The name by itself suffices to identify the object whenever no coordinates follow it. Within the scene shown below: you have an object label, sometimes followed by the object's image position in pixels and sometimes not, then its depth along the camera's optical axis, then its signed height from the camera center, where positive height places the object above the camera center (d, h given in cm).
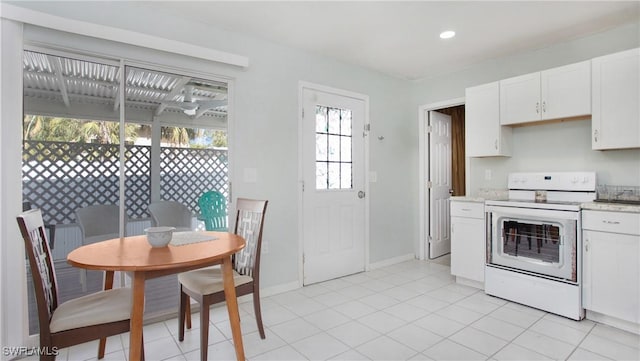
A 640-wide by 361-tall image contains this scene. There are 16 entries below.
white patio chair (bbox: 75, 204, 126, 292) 236 -30
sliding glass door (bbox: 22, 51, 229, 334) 223 +29
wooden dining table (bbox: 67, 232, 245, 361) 156 -39
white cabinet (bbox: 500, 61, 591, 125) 284 +82
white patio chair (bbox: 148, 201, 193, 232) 264 -27
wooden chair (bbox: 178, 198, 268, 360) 198 -65
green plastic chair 289 -26
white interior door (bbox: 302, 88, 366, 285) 353 -4
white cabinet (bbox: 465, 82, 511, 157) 345 +63
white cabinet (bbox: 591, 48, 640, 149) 258 +66
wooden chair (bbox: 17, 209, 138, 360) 146 -64
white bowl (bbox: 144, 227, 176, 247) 187 -32
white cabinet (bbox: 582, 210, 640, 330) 235 -63
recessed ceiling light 305 +141
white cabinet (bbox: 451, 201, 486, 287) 331 -64
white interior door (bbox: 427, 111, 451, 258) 452 -2
